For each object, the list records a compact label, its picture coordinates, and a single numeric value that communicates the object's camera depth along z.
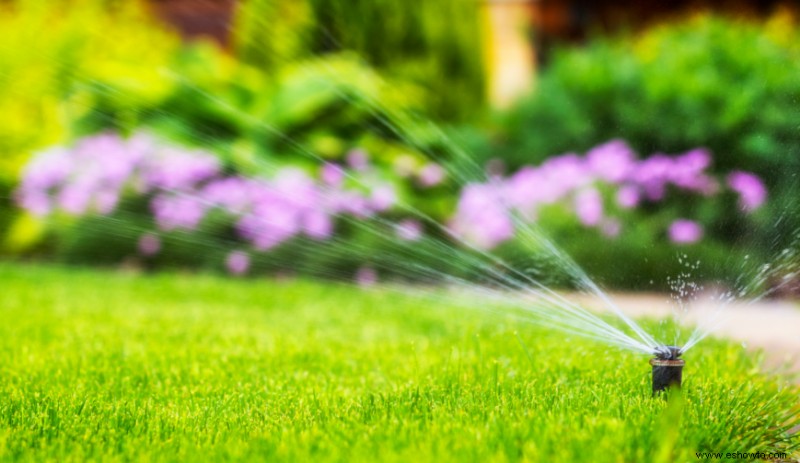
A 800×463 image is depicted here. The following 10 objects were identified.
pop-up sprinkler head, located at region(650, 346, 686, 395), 2.18
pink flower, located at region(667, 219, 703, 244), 4.97
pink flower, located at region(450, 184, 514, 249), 5.46
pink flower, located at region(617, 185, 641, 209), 5.22
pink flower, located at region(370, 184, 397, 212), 5.66
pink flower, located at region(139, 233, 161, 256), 5.94
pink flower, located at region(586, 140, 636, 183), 5.34
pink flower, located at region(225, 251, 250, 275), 5.67
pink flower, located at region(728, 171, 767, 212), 4.88
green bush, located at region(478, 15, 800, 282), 5.15
